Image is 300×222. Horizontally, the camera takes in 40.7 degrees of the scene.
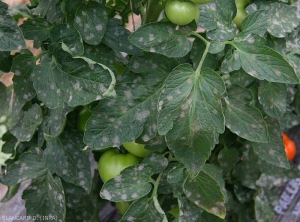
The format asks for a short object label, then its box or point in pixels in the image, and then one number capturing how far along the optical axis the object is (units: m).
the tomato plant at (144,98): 0.58
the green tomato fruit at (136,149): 0.79
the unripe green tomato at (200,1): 0.53
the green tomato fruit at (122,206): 0.90
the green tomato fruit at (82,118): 0.81
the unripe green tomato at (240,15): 0.80
